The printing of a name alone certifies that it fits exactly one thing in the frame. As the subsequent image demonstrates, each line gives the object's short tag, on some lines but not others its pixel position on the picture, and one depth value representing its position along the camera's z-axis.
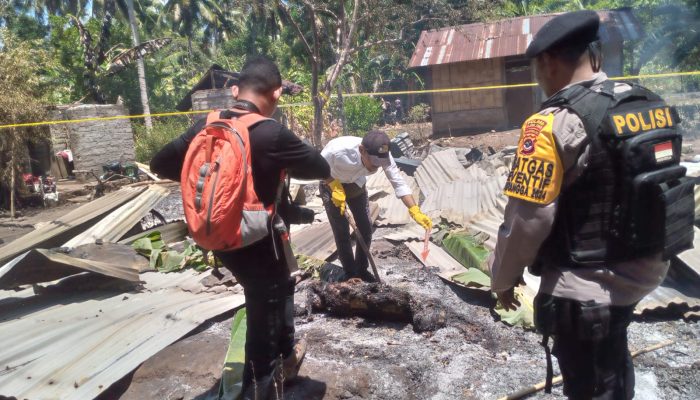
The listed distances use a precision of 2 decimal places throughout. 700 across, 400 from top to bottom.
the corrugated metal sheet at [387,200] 7.22
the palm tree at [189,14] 37.50
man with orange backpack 2.30
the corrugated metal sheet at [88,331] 3.14
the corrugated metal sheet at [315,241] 5.68
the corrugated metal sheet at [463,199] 6.74
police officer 1.72
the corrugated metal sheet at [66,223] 4.81
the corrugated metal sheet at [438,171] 8.77
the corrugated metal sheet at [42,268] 4.02
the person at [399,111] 25.13
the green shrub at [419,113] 20.91
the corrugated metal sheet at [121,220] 5.47
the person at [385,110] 23.58
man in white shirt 4.32
